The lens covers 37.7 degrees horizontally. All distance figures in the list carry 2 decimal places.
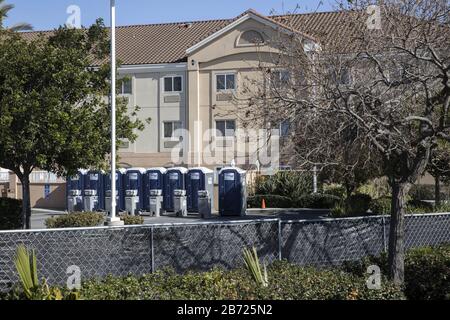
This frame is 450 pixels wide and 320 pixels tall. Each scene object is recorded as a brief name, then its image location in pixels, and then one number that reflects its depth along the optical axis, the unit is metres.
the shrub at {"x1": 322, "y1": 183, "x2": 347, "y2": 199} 31.95
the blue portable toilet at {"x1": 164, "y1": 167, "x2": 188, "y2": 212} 30.23
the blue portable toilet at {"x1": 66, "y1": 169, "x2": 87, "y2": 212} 32.16
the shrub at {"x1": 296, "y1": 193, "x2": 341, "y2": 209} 31.19
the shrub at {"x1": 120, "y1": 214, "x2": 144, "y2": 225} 18.75
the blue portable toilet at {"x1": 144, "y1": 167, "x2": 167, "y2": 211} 30.67
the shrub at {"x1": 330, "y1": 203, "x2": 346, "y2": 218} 20.99
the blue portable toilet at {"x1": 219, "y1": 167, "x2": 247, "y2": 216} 28.56
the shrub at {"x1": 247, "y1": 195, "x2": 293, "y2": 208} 32.22
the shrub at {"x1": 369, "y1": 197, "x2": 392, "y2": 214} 20.14
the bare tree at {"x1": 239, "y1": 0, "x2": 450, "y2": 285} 8.16
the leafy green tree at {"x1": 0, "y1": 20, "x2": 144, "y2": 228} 15.30
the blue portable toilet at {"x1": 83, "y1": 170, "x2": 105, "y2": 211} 31.92
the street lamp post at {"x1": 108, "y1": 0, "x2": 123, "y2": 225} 15.80
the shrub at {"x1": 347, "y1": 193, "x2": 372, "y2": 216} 21.38
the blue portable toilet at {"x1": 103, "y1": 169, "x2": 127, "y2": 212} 31.22
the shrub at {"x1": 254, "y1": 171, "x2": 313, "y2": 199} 32.44
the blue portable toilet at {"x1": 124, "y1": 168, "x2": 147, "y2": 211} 31.06
